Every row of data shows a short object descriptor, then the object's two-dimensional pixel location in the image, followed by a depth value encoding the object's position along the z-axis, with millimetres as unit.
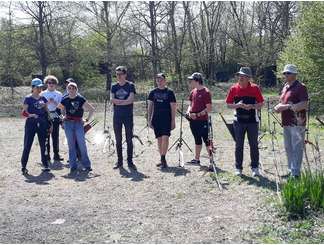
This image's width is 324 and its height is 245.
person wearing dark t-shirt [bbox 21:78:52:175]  7902
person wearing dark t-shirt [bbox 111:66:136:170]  8078
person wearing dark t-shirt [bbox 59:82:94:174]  7984
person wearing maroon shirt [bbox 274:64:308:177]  6605
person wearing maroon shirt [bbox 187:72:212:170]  7906
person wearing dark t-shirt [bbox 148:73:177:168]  8117
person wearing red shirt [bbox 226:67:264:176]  7062
